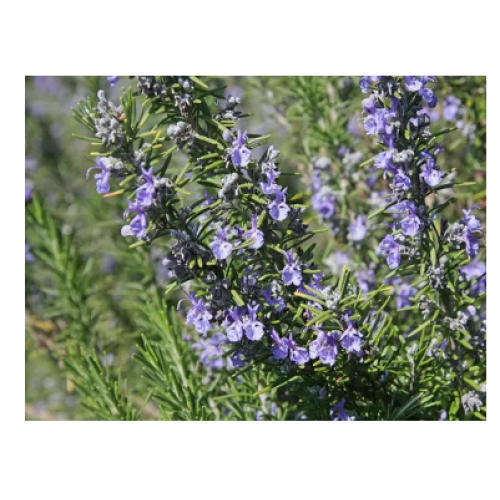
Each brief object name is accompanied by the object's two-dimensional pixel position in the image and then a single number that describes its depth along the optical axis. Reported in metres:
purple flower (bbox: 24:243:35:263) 1.02
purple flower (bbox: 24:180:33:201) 1.01
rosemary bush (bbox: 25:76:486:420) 0.81
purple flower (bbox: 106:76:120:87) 0.84
